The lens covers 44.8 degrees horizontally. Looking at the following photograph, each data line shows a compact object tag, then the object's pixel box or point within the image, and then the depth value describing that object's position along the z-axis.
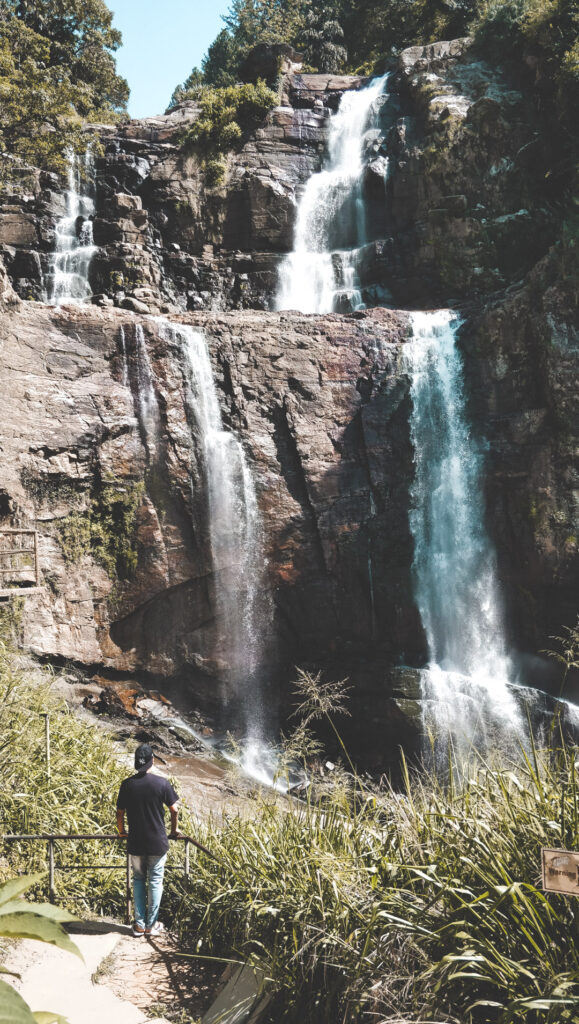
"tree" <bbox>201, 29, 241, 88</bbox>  36.06
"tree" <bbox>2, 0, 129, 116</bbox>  22.42
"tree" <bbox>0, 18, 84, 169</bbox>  14.28
